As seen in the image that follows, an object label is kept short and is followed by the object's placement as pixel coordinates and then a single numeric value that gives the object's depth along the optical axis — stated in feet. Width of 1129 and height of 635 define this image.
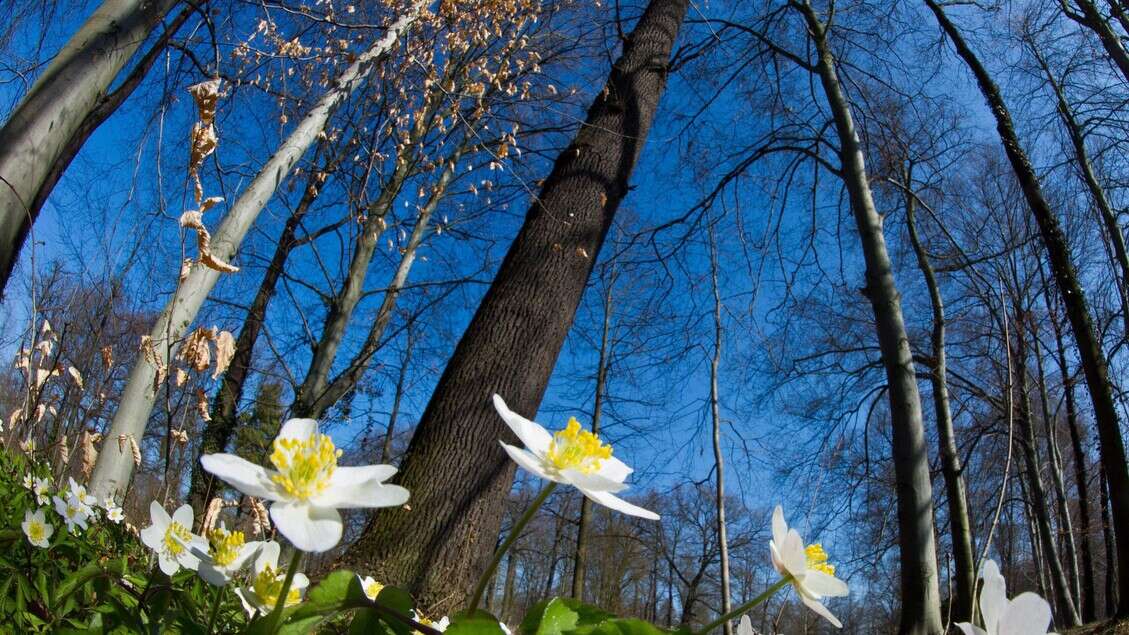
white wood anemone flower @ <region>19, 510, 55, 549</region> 2.69
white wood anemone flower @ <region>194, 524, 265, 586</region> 1.44
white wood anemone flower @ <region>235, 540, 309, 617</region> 1.50
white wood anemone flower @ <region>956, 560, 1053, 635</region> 1.53
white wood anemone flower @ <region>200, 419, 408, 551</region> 1.18
